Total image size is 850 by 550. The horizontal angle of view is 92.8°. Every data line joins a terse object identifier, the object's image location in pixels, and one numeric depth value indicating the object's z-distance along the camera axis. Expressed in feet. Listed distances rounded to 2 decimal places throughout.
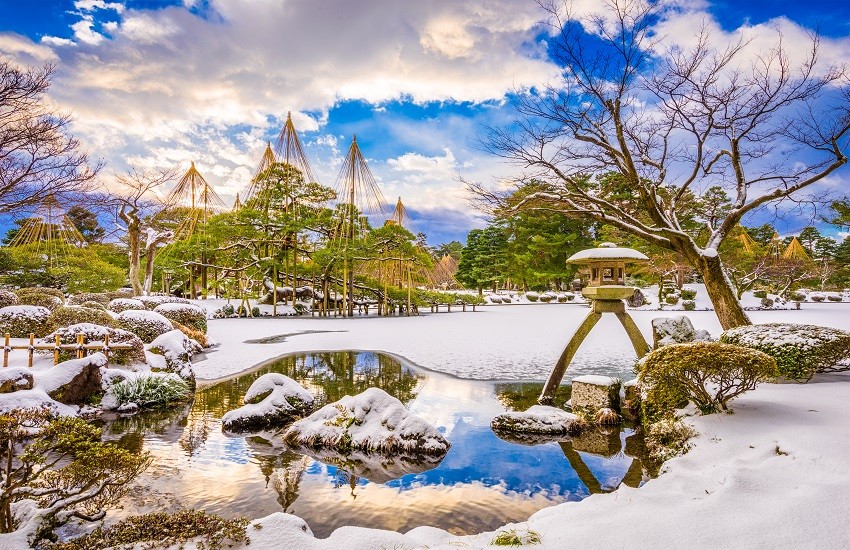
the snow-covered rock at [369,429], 17.61
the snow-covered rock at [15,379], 19.63
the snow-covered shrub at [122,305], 45.51
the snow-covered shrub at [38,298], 40.63
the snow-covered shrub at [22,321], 31.17
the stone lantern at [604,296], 22.47
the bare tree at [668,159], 24.39
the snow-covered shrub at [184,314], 43.24
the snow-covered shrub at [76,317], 31.86
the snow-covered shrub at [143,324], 34.63
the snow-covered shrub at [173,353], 27.90
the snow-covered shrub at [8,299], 41.22
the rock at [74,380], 21.34
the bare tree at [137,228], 63.62
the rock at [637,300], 98.94
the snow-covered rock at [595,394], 21.33
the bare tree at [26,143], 29.48
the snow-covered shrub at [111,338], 27.43
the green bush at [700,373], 14.02
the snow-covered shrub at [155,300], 50.96
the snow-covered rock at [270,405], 20.28
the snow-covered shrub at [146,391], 23.13
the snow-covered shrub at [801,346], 17.89
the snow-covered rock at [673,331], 26.48
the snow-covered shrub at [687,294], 98.48
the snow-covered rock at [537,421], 19.48
